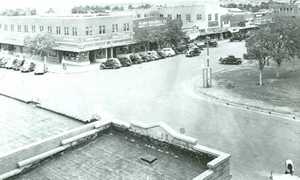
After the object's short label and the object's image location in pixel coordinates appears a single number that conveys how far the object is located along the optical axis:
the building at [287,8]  84.06
